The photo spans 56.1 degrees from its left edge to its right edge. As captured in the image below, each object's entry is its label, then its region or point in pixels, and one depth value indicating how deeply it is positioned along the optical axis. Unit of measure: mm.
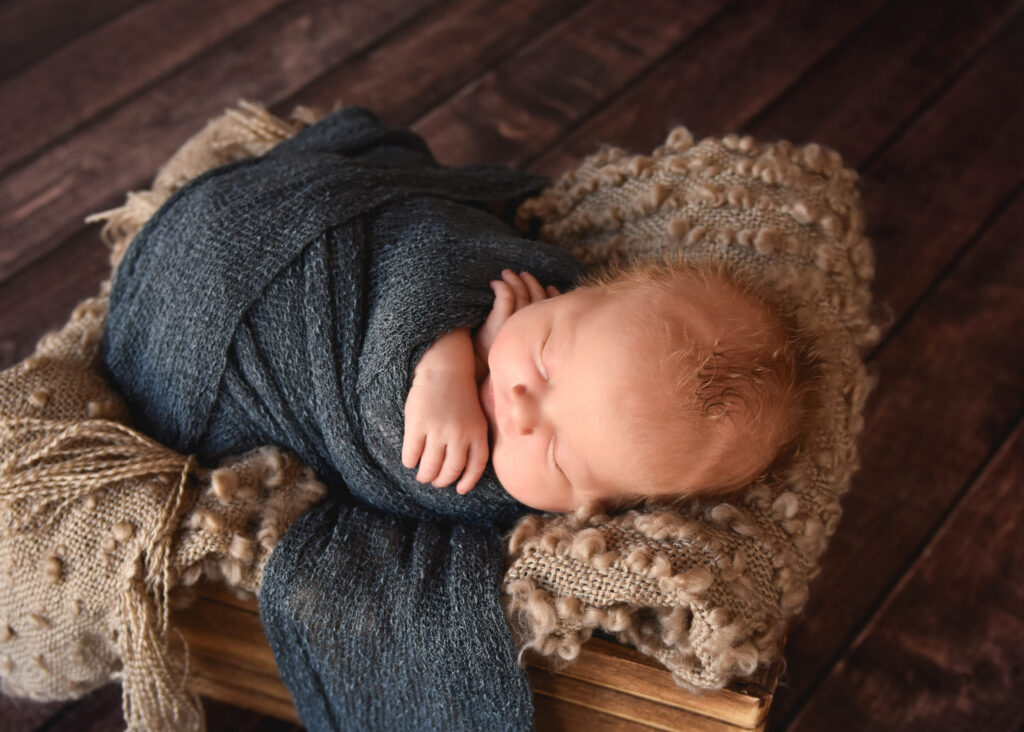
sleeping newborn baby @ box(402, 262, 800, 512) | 890
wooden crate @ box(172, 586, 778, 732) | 891
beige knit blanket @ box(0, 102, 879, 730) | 875
